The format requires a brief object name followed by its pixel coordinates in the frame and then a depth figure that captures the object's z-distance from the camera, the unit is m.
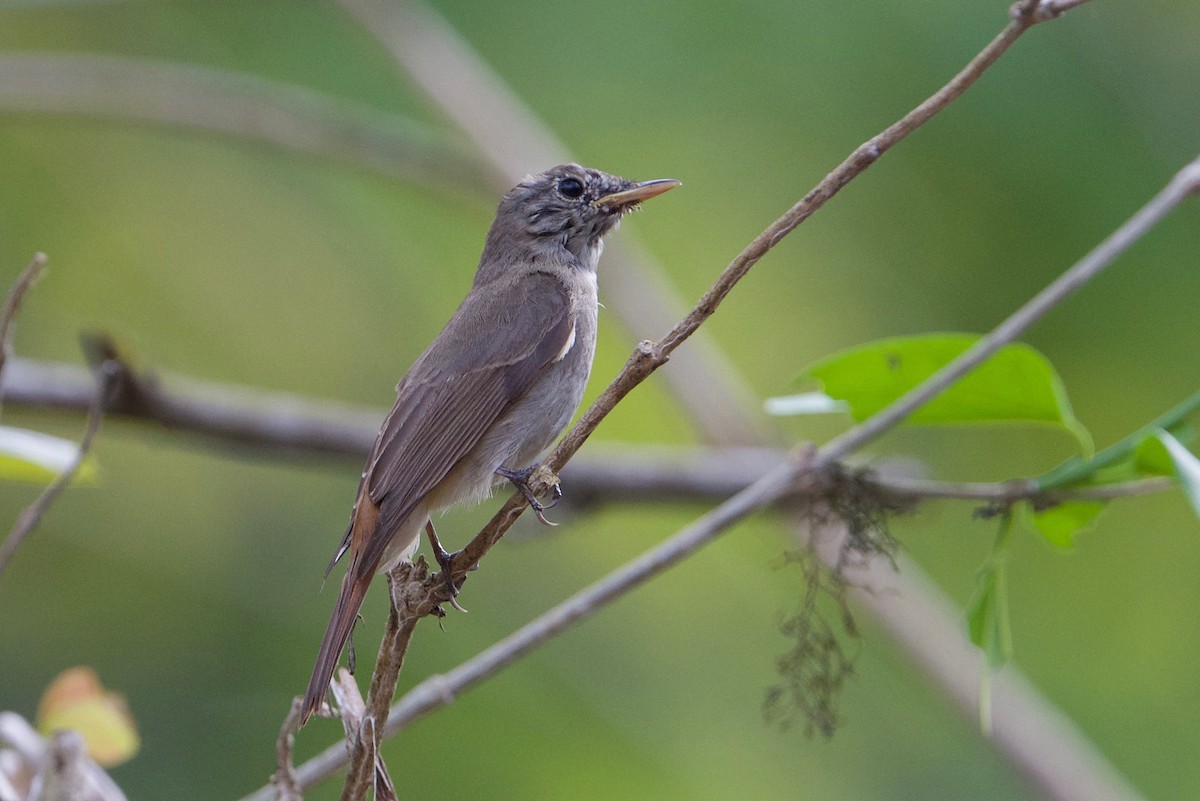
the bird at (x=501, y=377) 6.01
